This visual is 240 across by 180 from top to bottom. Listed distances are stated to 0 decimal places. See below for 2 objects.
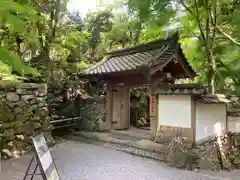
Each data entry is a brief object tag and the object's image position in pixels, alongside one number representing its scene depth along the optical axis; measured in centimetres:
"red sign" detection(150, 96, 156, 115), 616
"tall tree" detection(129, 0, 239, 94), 522
